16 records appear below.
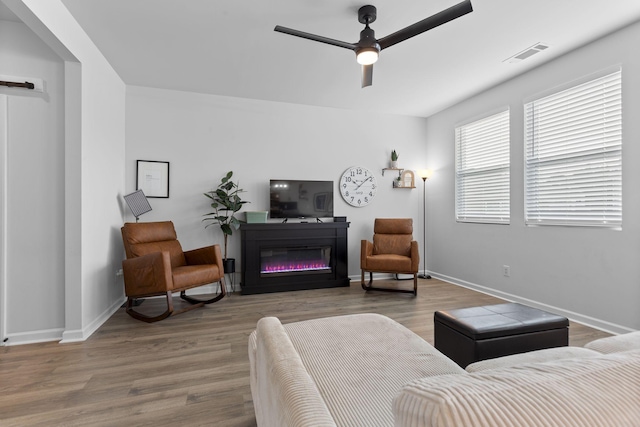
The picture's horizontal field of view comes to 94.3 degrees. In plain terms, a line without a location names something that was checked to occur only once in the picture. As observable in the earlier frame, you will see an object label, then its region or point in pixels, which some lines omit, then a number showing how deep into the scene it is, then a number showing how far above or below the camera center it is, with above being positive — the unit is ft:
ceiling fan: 6.47 +4.20
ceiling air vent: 9.14 +5.19
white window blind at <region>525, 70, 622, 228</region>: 8.50 +1.86
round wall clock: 14.88 +1.41
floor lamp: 16.15 -0.66
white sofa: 1.31 -1.46
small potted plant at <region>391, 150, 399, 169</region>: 15.40 +2.84
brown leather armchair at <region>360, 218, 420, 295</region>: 12.35 -1.67
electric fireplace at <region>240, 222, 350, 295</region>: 12.66 -1.97
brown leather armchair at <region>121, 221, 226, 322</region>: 9.09 -1.80
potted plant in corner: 12.26 +0.26
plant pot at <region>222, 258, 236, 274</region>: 12.25 -2.15
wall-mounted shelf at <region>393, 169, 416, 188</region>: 15.55 +1.78
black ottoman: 5.24 -2.19
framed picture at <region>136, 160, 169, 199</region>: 12.09 +1.43
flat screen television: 13.56 +0.70
